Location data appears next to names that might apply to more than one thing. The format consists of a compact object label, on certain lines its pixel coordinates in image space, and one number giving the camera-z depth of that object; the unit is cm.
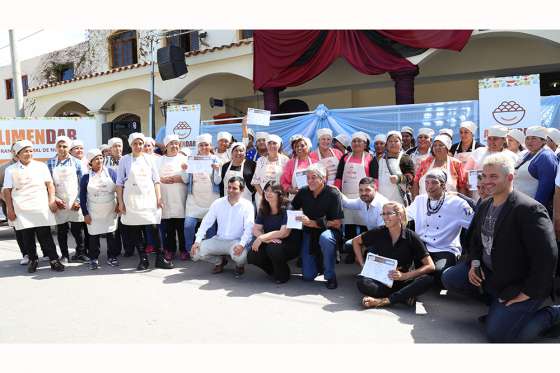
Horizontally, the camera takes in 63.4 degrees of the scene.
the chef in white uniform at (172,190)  627
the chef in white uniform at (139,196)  578
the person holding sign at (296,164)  577
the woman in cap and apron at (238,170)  606
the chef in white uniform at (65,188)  617
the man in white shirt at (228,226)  539
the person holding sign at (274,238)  508
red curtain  892
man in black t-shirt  491
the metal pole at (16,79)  1352
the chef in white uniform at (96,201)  596
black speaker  1182
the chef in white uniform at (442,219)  450
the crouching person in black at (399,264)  412
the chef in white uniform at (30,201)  566
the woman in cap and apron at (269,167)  594
